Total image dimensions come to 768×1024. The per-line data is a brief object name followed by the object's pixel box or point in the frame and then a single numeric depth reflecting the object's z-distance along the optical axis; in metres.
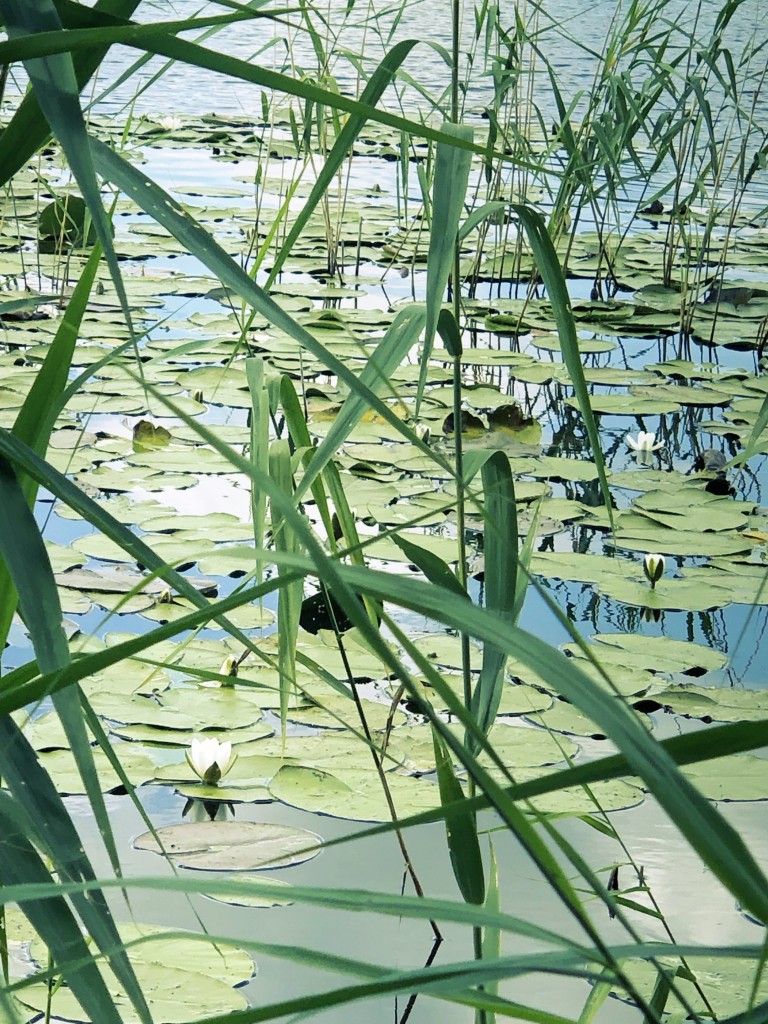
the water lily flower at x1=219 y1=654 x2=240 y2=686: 4.90
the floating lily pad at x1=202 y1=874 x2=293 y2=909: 4.47
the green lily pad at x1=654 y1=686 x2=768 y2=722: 5.01
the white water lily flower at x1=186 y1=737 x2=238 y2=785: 4.73
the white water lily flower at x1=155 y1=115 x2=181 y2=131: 13.60
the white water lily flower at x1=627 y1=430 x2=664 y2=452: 6.23
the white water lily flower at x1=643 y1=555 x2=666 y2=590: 5.48
